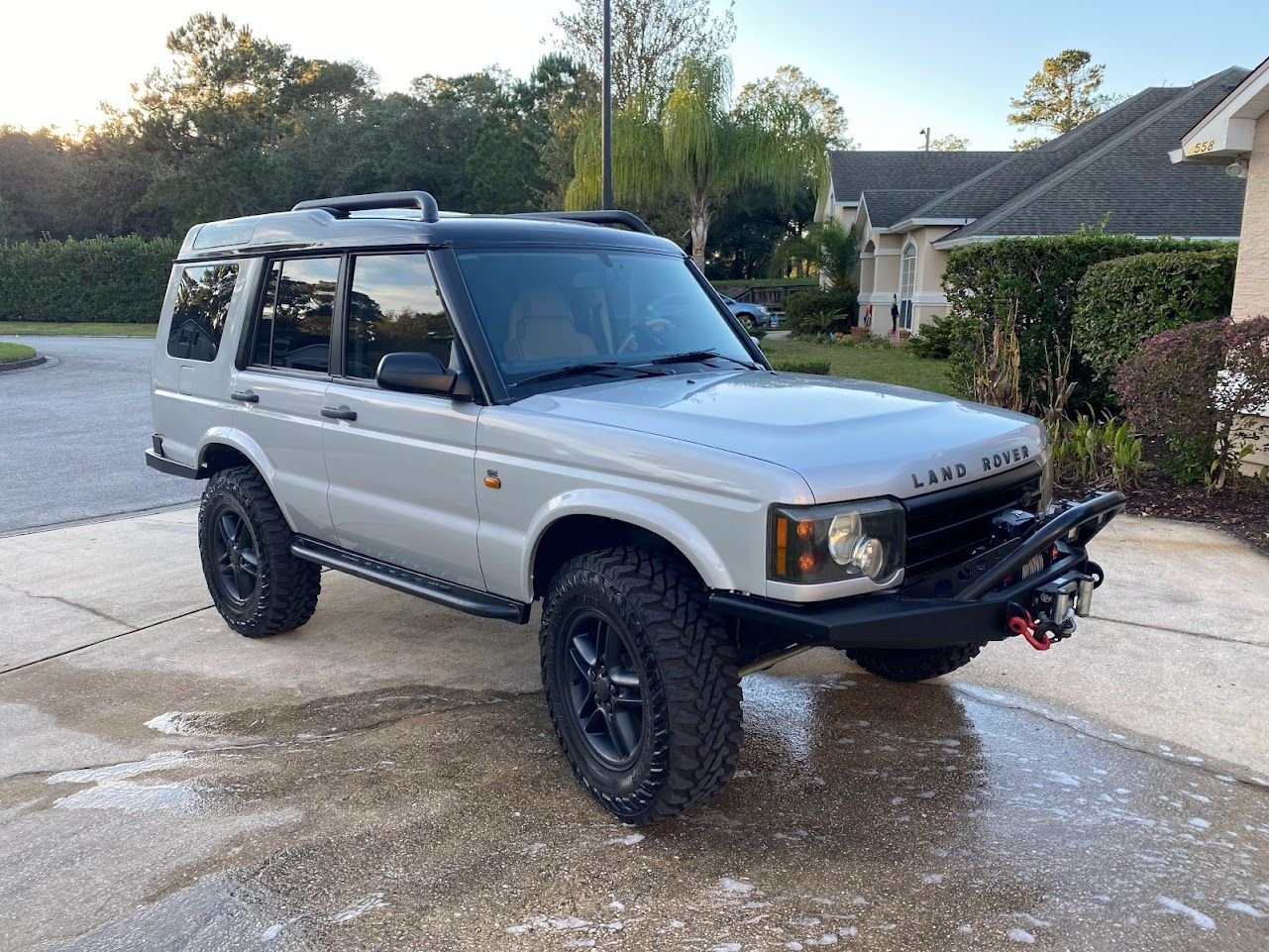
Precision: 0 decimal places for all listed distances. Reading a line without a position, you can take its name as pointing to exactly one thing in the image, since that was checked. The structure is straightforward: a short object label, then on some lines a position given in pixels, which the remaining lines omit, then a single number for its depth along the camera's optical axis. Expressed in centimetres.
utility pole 1724
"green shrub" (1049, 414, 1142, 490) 799
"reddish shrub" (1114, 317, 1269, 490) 728
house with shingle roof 2130
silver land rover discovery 303
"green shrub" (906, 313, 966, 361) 2148
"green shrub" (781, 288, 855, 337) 3212
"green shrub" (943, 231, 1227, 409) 1105
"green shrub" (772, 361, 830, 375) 1578
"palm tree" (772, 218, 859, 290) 3394
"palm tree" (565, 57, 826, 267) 2641
